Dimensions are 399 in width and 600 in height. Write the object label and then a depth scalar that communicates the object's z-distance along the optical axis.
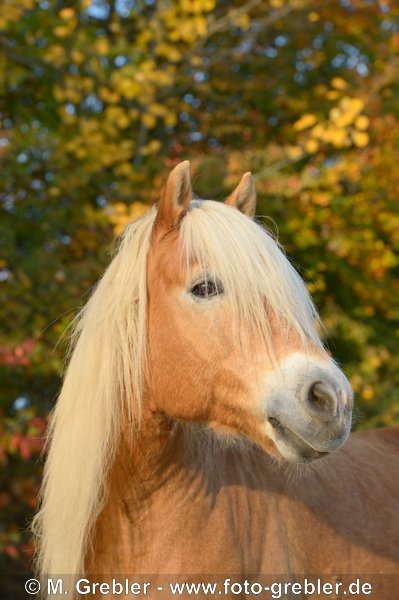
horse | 4.16
